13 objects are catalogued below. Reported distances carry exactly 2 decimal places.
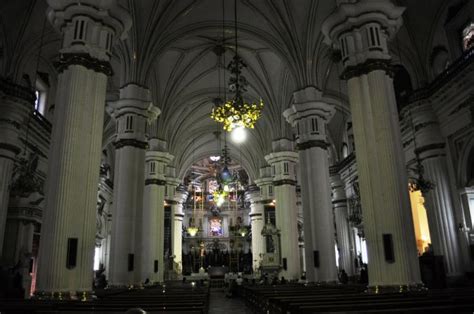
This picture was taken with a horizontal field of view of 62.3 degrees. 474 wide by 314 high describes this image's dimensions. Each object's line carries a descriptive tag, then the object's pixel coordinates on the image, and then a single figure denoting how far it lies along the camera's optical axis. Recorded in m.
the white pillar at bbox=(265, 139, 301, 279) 19.44
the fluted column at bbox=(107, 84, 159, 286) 13.12
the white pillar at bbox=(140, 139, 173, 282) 18.86
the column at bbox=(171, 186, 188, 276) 27.92
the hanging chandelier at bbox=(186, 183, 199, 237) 40.88
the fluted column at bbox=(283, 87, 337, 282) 14.23
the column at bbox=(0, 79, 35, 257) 13.14
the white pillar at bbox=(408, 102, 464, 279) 13.82
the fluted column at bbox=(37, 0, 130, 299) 8.33
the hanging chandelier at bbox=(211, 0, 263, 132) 12.19
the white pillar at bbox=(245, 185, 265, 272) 28.04
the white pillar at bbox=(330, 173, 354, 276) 23.31
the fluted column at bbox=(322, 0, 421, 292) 8.94
